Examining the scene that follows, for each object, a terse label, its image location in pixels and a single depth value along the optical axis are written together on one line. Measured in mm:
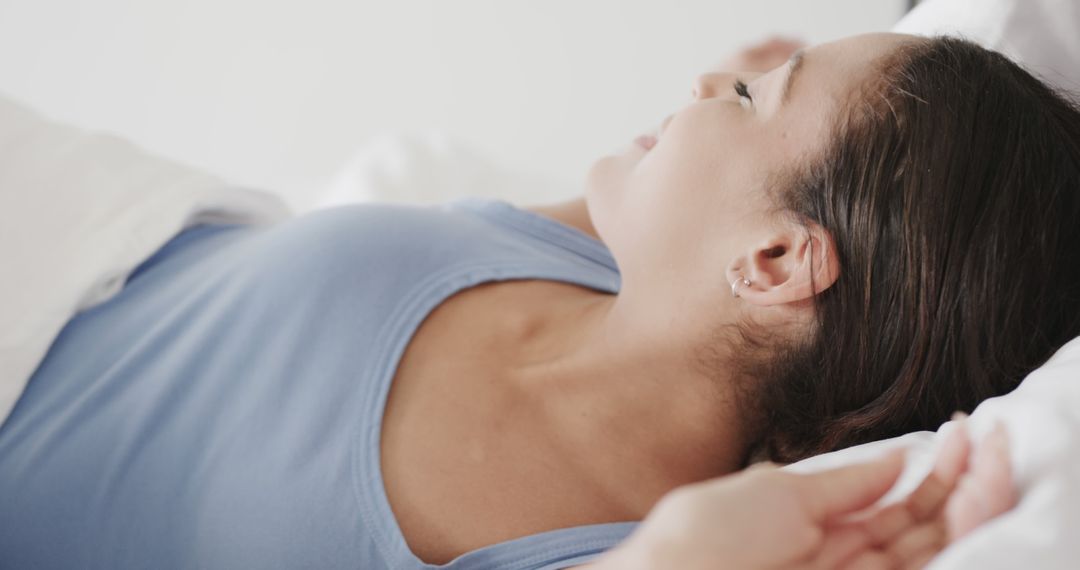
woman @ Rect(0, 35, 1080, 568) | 769
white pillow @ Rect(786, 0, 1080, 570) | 485
